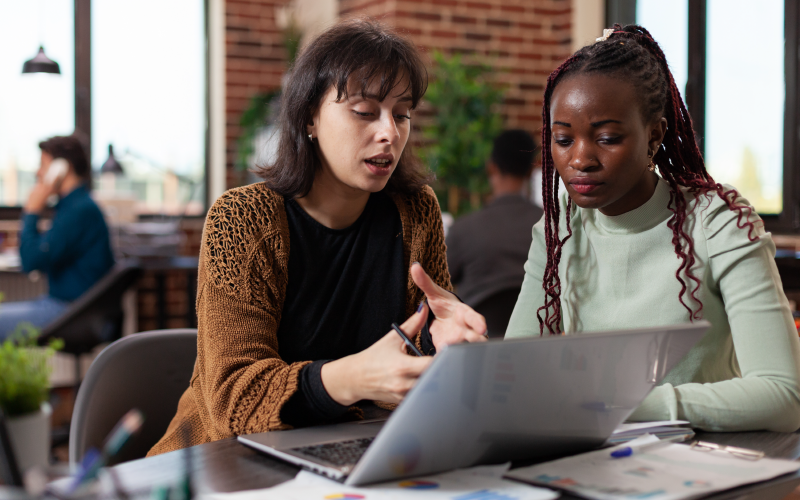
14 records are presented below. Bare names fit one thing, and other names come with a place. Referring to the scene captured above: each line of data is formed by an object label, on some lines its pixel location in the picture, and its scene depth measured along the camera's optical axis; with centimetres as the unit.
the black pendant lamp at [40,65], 428
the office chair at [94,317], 328
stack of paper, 90
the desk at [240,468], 74
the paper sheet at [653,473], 71
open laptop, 65
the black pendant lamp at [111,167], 479
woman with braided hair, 98
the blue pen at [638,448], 83
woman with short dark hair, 104
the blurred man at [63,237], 355
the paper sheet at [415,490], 69
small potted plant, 66
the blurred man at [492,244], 269
